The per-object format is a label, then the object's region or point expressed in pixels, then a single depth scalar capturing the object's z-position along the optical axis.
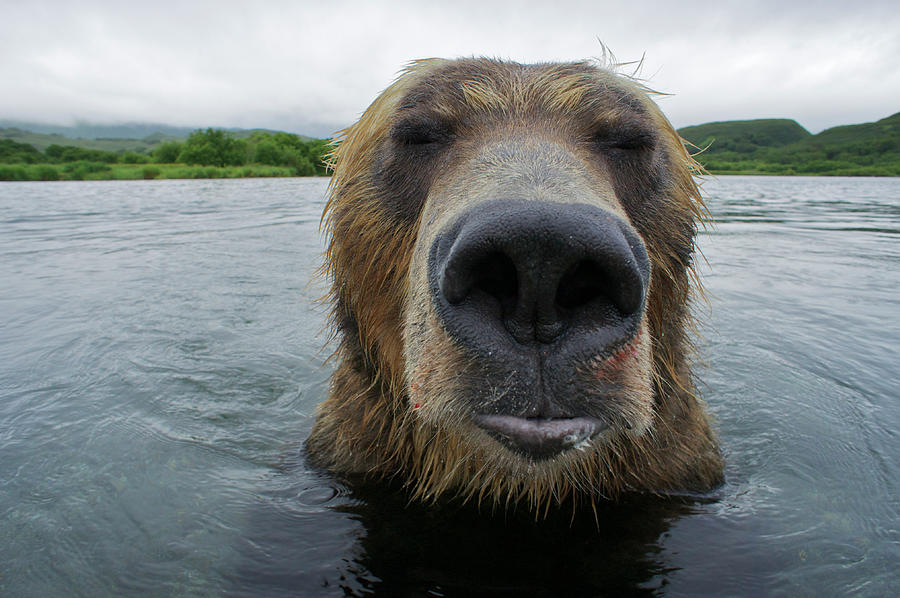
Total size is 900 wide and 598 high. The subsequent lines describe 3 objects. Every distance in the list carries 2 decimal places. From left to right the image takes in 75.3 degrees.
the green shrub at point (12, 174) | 45.69
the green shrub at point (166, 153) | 78.50
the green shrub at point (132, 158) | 73.38
